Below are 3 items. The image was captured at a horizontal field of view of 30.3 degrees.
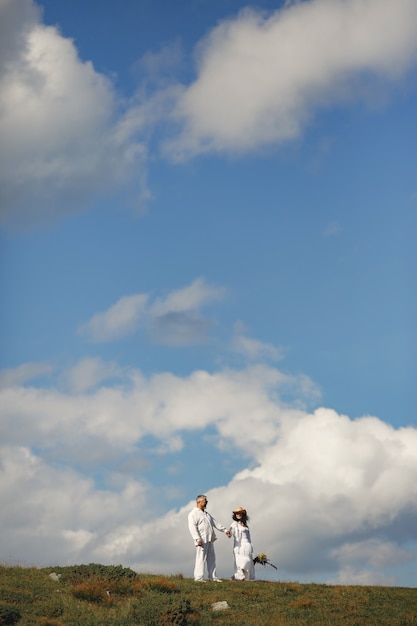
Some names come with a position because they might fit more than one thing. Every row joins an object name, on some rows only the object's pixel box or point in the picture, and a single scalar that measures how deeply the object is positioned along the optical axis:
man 29.44
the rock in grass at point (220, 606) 24.11
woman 30.11
